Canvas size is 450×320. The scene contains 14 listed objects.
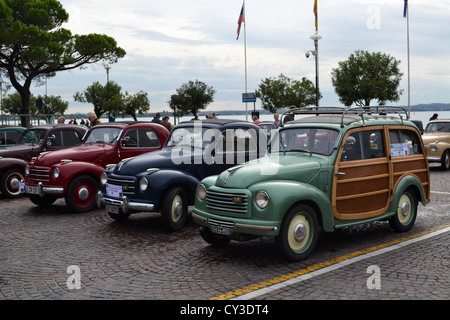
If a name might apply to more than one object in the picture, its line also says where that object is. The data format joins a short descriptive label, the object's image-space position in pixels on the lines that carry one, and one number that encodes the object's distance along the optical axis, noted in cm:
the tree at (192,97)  6112
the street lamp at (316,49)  2881
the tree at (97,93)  8062
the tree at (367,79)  5962
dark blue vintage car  848
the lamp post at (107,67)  4284
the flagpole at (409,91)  5019
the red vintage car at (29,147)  1286
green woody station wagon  632
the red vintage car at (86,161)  1052
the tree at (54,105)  9851
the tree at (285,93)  6462
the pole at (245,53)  4350
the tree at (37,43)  3628
